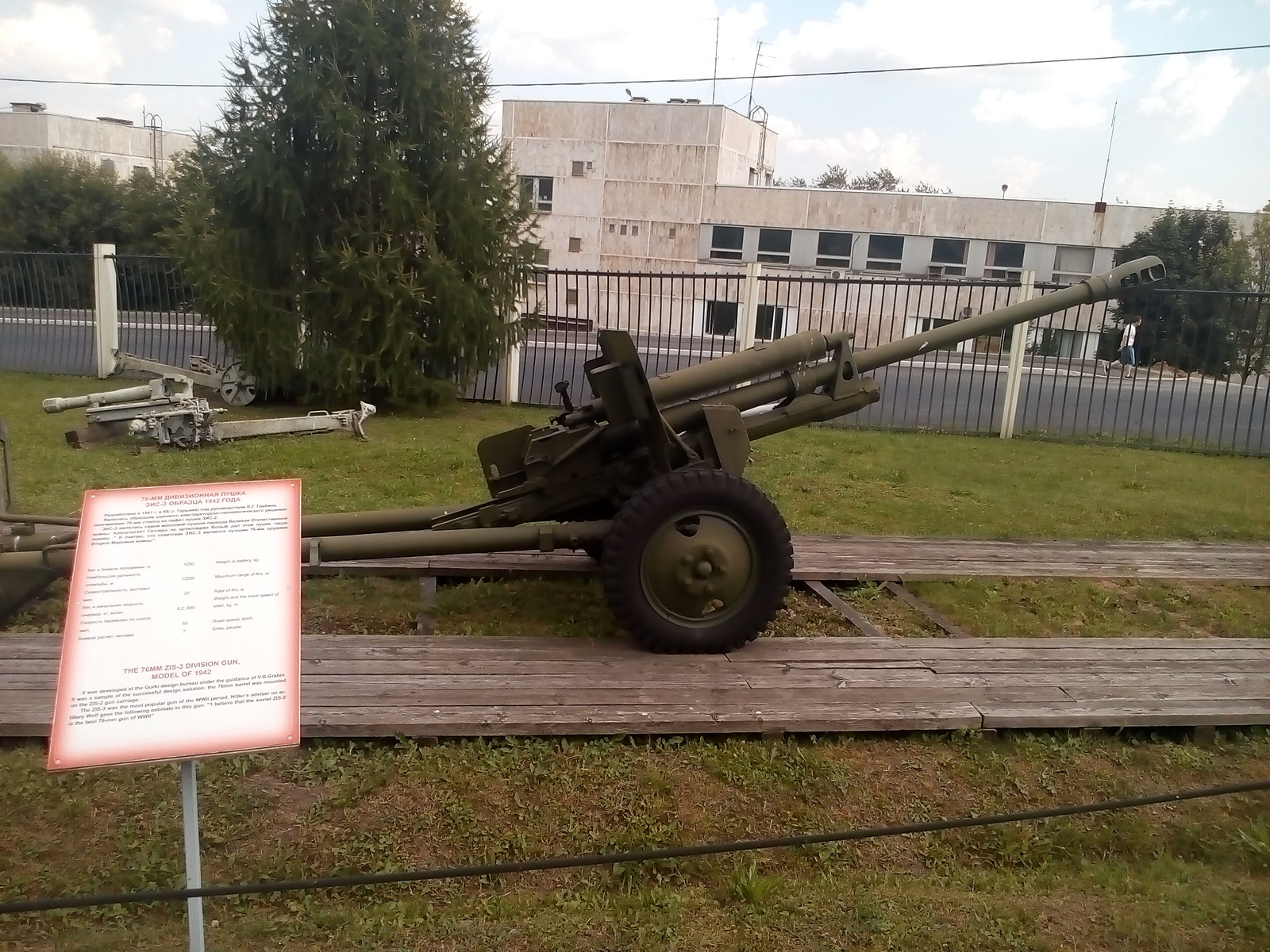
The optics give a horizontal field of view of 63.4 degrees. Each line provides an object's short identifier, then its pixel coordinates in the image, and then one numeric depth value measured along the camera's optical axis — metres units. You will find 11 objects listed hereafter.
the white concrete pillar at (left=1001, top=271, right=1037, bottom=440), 12.07
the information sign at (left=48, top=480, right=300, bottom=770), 2.27
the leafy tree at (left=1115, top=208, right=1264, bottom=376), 20.61
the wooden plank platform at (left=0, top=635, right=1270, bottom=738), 3.85
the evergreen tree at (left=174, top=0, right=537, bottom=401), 11.12
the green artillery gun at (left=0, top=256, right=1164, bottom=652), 4.36
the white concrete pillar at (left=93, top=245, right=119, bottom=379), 13.35
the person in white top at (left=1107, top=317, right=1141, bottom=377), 14.19
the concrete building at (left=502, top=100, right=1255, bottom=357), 34.91
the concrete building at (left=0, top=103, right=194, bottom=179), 47.47
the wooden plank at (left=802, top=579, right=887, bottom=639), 5.13
